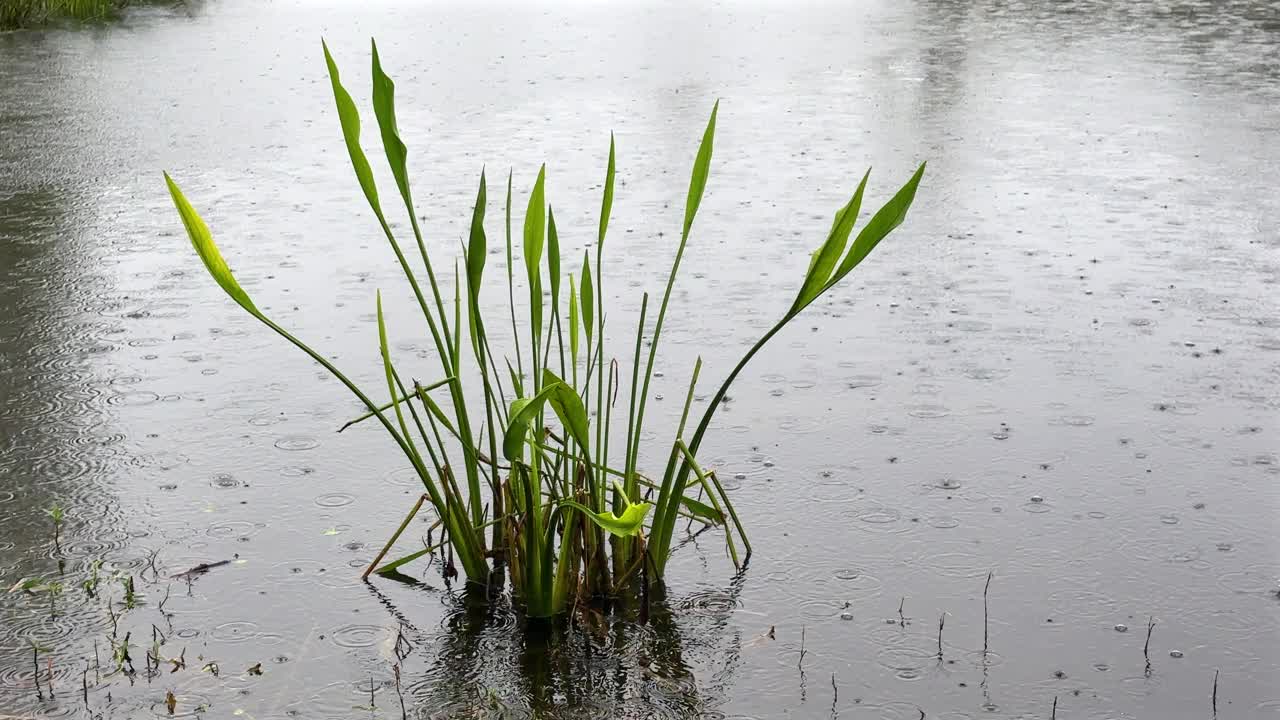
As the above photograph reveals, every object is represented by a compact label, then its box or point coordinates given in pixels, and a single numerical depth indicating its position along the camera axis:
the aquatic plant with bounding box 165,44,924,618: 2.58
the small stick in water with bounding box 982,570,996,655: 3.01
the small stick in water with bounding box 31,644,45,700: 2.76
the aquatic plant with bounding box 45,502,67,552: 3.43
